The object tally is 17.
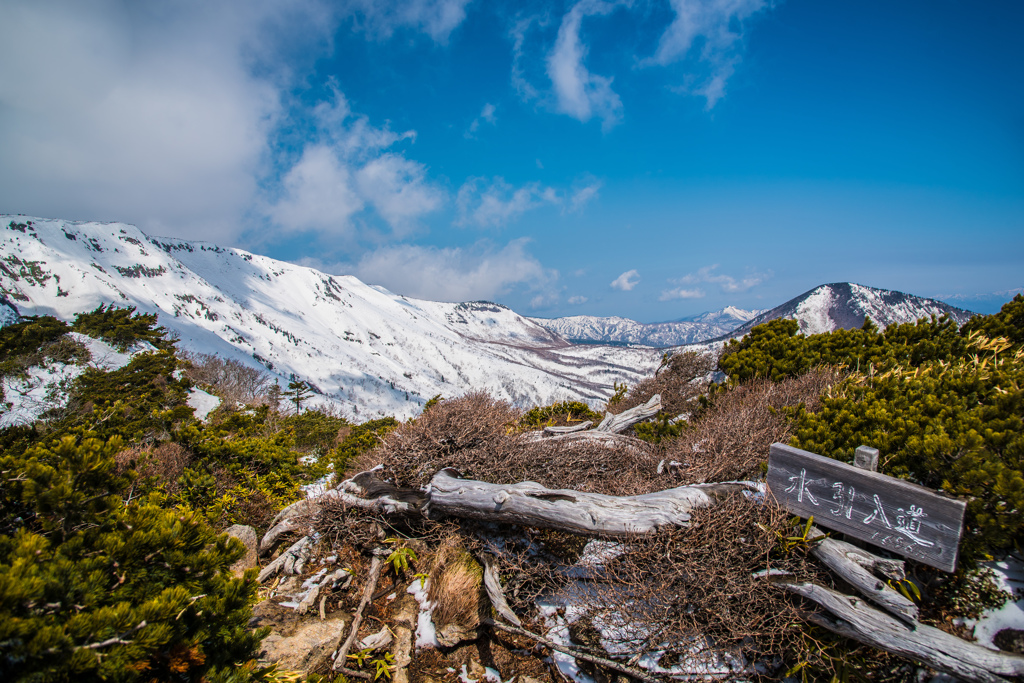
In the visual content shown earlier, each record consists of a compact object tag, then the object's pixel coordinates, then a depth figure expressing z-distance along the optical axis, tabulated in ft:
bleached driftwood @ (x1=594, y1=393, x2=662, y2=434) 26.64
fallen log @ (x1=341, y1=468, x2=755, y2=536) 13.30
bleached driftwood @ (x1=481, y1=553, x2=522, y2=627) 13.35
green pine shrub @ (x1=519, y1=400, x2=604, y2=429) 32.27
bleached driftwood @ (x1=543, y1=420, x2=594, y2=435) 25.95
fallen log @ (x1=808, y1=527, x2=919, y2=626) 10.16
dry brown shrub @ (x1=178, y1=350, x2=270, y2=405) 81.00
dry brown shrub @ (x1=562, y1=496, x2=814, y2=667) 11.16
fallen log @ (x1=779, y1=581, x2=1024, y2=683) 9.12
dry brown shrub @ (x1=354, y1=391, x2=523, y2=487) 18.49
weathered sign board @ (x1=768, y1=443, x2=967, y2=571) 10.29
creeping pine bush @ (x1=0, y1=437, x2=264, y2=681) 6.39
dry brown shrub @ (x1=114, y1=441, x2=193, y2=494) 19.54
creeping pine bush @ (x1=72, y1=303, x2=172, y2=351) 72.95
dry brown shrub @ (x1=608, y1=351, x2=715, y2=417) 33.60
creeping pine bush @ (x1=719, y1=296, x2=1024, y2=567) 10.74
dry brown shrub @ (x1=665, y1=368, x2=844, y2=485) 15.61
